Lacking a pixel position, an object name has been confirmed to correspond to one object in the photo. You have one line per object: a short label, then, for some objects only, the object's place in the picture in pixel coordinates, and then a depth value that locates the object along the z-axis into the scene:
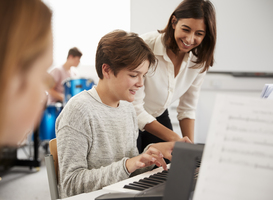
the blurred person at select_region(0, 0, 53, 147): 0.38
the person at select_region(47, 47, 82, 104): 3.93
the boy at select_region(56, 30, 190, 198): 0.99
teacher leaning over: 1.42
